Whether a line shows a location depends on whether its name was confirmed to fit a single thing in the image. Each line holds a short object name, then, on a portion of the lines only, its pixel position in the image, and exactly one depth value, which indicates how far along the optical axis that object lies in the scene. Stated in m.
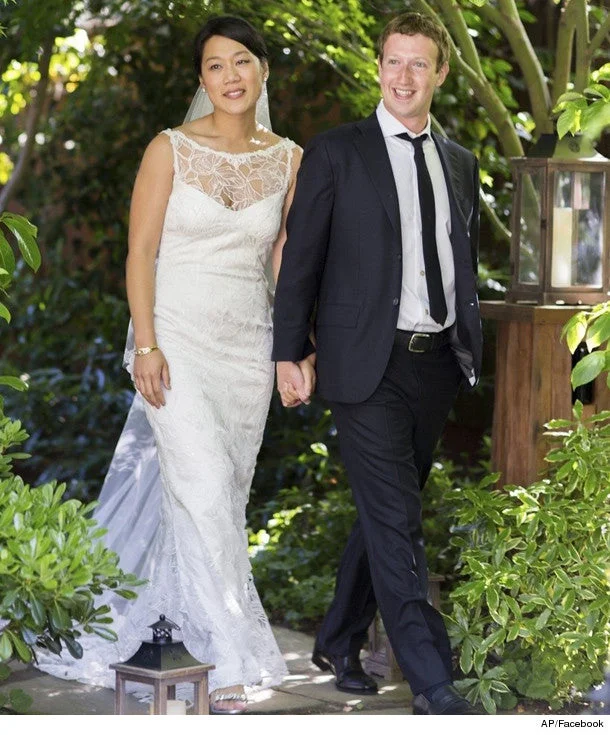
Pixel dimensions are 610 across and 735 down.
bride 6.09
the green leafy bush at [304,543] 8.42
